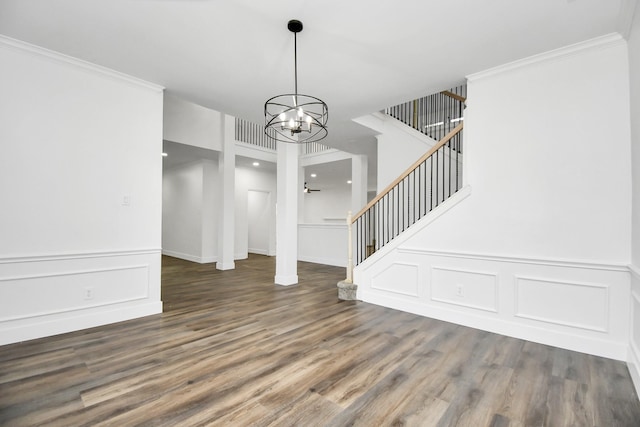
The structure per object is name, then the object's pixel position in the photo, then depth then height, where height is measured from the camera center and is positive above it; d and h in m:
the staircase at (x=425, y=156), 4.98 +1.14
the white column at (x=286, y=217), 5.33 -0.05
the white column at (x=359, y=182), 7.30 +0.84
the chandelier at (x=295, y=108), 2.55 +1.60
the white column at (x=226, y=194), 6.91 +0.47
